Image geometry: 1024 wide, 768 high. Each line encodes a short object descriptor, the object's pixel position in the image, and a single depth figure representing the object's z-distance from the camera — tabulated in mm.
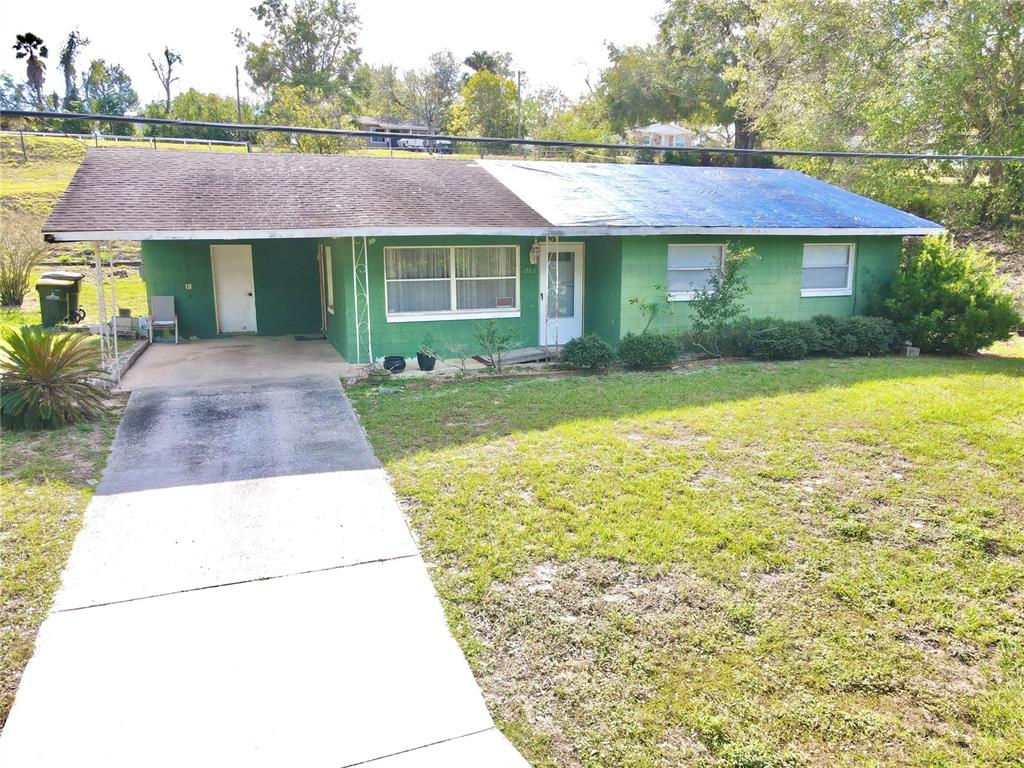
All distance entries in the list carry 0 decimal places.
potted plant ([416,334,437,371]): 12422
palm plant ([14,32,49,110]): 51094
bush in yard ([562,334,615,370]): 12359
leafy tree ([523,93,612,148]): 48312
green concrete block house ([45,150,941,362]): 12133
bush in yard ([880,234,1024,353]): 13977
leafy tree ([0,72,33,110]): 67750
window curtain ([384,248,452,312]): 13039
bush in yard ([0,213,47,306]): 19781
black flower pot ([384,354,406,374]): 12125
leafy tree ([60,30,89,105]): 61812
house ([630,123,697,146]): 56750
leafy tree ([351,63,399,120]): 73438
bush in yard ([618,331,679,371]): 12641
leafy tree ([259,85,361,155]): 34938
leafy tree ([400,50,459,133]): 71125
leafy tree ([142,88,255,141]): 46975
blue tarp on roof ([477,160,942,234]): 13586
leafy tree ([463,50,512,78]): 71438
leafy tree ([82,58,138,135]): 54919
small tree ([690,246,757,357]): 13586
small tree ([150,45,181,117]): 66938
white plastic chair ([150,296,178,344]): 15297
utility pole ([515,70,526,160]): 46094
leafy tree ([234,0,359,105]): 58281
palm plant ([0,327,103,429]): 8570
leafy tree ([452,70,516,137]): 49875
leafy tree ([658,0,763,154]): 41688
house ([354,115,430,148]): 59953
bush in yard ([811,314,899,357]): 14039
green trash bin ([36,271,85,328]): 16719
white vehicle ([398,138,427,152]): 48500
